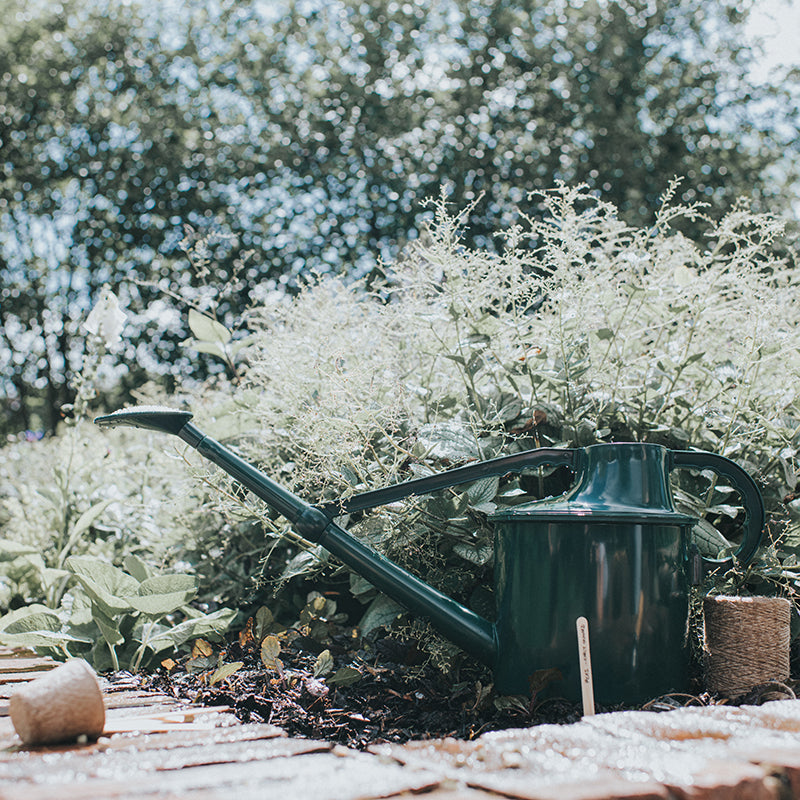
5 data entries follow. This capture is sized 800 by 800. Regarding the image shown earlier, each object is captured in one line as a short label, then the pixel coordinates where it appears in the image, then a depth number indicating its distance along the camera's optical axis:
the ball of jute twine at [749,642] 1.32
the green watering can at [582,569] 1.26
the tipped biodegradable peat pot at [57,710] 0.95
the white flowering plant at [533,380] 1.64
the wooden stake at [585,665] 1.18
